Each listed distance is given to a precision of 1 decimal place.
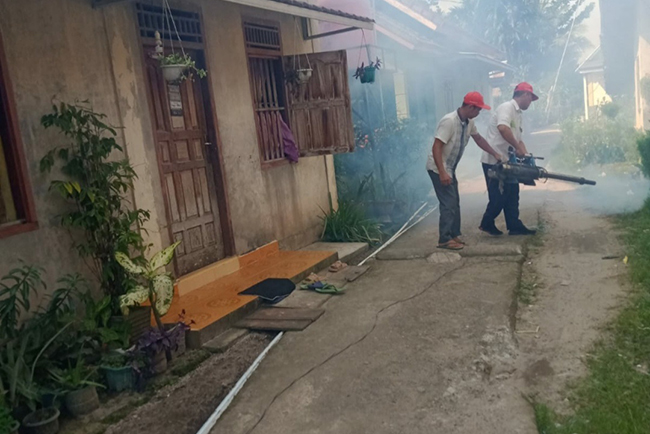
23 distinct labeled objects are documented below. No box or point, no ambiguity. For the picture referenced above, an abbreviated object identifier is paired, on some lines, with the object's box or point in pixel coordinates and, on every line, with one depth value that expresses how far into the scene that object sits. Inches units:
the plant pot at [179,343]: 183.2
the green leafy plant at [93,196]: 182.1
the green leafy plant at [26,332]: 147.3
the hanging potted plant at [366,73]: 336.8
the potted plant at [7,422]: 132.6
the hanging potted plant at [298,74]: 307.1
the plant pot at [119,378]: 167.8
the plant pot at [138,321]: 187.0
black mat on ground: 229.6
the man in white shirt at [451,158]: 285.1
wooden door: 237.0
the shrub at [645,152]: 344.2
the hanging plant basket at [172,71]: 218.2
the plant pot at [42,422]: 143.3
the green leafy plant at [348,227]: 334.3
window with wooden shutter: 311.3
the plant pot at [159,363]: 173.5
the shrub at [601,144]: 542.0
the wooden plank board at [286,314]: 213.5
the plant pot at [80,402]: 154.0
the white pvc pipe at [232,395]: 146.2
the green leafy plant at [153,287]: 181.8
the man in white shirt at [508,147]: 307.1
